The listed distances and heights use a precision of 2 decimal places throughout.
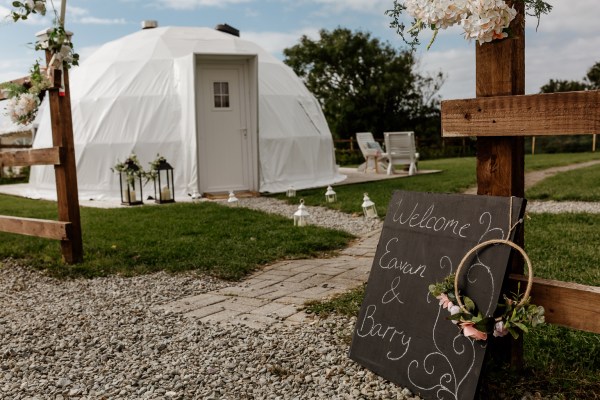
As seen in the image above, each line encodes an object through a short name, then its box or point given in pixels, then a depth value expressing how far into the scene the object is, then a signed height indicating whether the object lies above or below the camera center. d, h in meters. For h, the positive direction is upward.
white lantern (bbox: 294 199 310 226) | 7.33 -0.97
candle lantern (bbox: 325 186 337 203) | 9.87 -0.97
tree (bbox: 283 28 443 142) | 31.38 +3.17
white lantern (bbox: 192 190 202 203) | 10.94 -1.00
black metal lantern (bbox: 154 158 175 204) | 10.49 -0.84
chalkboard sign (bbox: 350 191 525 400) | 2.33 -0.67
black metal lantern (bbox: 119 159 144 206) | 10.36 -0.61
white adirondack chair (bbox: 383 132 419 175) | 14.80 -0.28
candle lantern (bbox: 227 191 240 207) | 10.11 -1.02
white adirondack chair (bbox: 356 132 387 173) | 16.34 -0.40
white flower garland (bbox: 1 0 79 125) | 4.75 +0.74
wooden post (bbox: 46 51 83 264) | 5.37 -0.23
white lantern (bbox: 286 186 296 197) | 10.91 -0.96
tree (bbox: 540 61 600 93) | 32.44 +3.06
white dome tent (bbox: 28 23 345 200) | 11.54 +0.47
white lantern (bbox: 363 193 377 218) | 7.84 -0.97
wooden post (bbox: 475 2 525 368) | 2.40 -0.01
